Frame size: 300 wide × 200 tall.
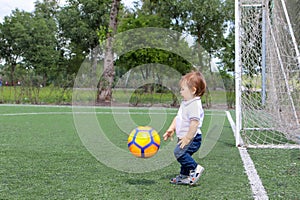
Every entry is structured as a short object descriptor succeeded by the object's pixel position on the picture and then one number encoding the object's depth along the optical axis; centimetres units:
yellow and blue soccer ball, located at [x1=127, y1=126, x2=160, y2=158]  439
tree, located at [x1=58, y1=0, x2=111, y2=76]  3681
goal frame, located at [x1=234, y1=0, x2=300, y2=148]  671
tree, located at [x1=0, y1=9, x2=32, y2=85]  3897
